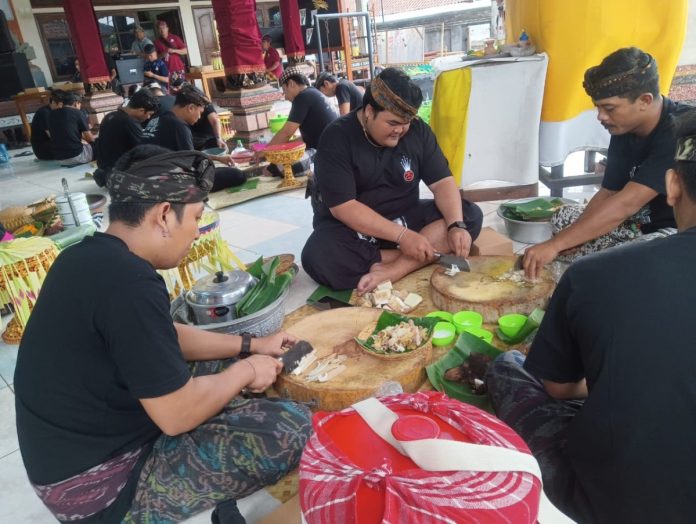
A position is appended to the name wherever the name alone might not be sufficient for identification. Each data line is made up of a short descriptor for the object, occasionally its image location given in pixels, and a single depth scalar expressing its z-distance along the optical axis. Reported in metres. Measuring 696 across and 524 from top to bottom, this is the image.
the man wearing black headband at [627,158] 2.08
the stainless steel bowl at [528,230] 3.25
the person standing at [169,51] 11.21
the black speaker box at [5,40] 8.57
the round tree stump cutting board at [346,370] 1.67
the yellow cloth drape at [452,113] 3.54
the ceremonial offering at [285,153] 5.00
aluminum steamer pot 2.09
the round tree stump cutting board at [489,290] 2.11
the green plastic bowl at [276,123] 6.30
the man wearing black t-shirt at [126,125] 4.66
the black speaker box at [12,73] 8.72
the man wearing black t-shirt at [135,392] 1.17
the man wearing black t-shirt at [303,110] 4.90
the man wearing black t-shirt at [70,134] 7.12
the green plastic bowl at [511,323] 2.02
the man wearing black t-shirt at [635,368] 0.92
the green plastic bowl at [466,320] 2.10
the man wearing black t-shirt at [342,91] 5.27
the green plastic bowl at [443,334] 2.01
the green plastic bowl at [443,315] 2.17
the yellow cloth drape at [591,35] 3.19
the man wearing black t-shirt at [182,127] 4.44
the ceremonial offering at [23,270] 2.55
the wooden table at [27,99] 9.45
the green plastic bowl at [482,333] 2.04
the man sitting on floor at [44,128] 7.16
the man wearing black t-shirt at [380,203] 2.56
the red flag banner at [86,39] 8.02
